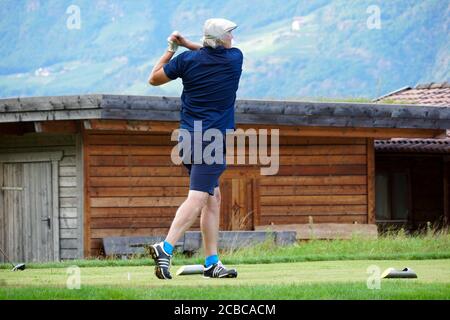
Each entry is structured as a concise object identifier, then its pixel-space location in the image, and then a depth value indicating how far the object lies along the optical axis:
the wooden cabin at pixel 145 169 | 39.03
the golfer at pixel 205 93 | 17.58
